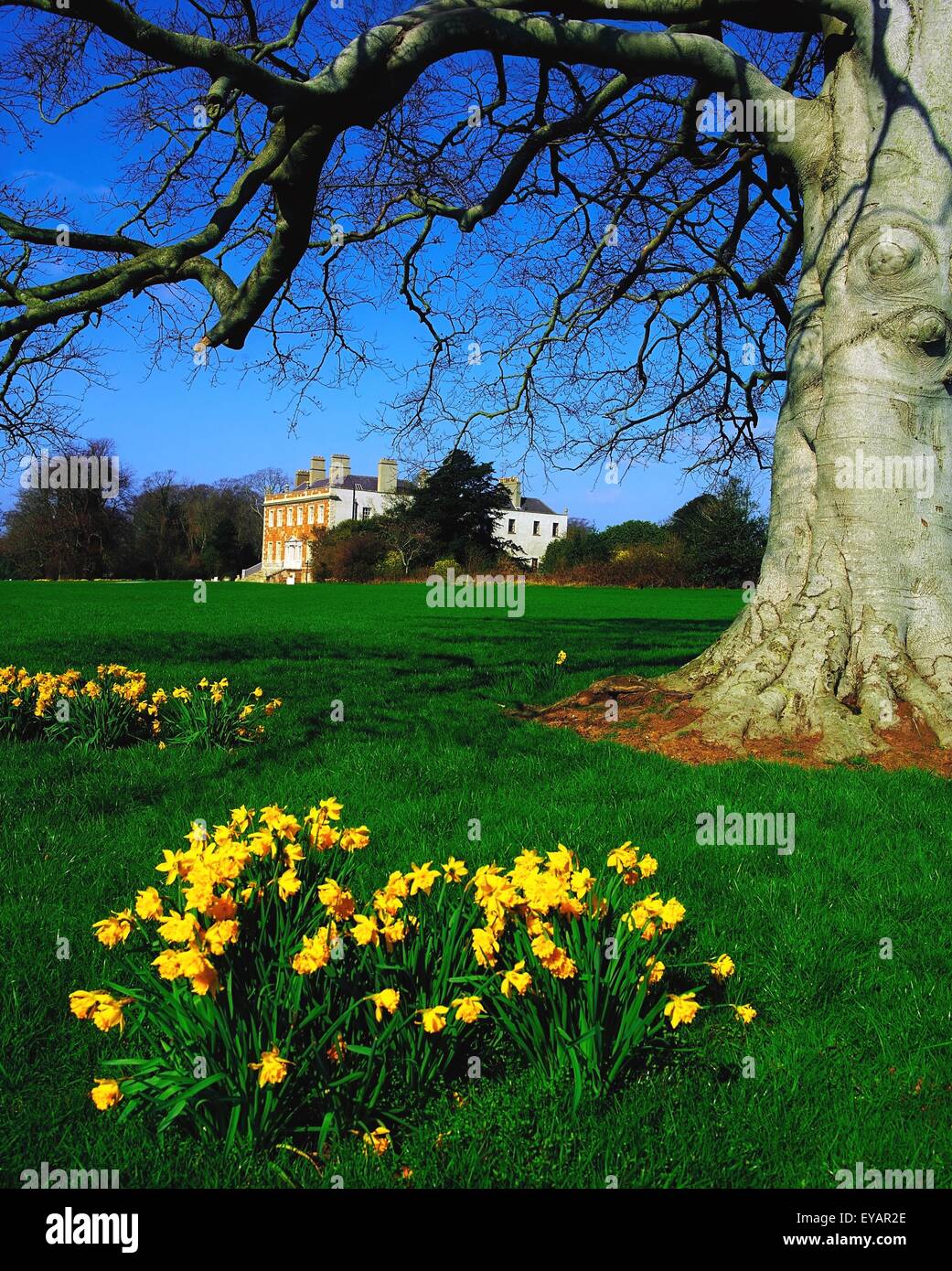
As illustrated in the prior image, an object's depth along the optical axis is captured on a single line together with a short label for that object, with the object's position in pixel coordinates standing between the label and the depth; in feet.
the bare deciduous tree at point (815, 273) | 20.40
